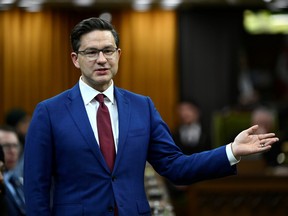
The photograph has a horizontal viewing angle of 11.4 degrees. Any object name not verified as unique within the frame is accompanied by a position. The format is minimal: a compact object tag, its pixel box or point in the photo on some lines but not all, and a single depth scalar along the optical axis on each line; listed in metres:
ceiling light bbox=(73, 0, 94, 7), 21.05
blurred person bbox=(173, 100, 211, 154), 17.01
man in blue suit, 6.06
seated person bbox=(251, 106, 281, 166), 15.51
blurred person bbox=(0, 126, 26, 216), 7.93
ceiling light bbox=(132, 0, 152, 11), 21.25
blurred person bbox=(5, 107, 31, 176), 16.23
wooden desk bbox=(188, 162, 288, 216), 13.83
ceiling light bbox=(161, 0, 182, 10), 21.48
